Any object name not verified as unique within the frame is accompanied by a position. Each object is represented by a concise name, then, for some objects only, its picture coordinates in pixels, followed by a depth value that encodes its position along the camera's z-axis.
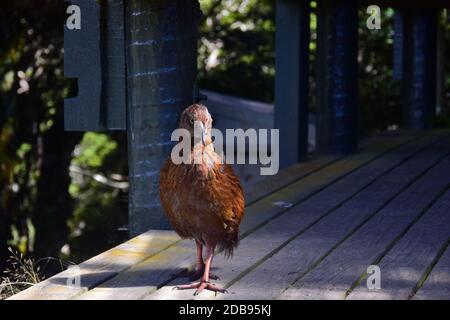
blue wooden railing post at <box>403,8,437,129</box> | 10.38
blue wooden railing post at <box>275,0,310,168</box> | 8.00
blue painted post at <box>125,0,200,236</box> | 5.22
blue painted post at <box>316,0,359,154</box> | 8.12
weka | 3.92
